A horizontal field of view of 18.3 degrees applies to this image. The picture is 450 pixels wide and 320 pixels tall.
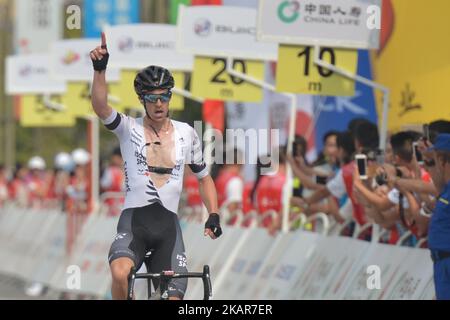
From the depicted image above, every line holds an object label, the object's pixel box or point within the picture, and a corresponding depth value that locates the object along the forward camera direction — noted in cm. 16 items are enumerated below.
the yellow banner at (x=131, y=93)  1855
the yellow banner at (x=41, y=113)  2566
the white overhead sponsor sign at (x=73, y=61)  2114
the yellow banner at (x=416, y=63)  1338
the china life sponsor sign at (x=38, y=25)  3131
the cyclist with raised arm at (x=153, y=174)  962
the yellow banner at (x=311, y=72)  1398
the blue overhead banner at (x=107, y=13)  2356
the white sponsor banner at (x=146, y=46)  1814
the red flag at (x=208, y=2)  1941
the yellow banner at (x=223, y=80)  1650
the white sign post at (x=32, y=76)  2550
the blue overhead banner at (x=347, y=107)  1611
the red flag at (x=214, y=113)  1869
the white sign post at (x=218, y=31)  1630
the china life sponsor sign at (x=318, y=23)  1352
